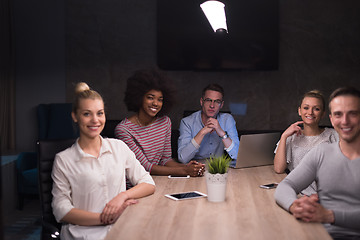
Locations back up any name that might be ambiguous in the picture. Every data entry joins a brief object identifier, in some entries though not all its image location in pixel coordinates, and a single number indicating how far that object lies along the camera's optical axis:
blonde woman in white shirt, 1.85
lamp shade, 2.39
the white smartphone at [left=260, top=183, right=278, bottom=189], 2.14
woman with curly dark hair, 2.55
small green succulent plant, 1.81
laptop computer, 2.60
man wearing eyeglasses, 2.97
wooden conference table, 1.45
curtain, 4.71
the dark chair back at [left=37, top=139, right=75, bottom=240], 1.98
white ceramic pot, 1.83
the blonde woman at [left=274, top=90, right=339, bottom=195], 2.51
